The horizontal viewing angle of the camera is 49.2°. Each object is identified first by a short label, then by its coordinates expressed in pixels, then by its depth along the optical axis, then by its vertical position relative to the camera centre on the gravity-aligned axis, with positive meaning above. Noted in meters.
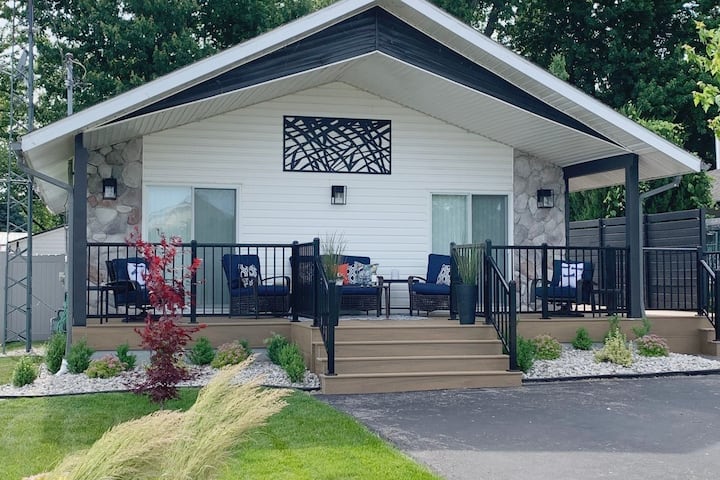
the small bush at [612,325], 9.83 -0.81
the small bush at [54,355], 8.56 -1.02
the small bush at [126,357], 8.30 -1.01
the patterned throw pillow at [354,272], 10.44 -0.14
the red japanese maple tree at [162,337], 6.60 -0.63
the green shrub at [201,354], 8.64 -1.01
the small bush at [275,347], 8.70 -0.95
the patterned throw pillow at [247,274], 9.80 -0.15
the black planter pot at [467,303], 9.02 -0.48
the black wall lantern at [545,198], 11.59 +0.93
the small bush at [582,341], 9.68 -0.99
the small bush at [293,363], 7.92 -1.04
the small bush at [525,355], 8.55 -1.04
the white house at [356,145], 9.03 +1.55
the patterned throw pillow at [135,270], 9.39 -0.09
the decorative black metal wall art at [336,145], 10.80 +1.62
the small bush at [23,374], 7.91 -1.13
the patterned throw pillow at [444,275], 10.66 -0.19
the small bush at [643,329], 9.84 -0.87
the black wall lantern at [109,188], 10.15 +0.96
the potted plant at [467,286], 9.03 -0.29
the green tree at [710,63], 5.90 +1.55
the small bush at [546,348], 9.20 -1.03
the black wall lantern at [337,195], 10.88 +0.92
